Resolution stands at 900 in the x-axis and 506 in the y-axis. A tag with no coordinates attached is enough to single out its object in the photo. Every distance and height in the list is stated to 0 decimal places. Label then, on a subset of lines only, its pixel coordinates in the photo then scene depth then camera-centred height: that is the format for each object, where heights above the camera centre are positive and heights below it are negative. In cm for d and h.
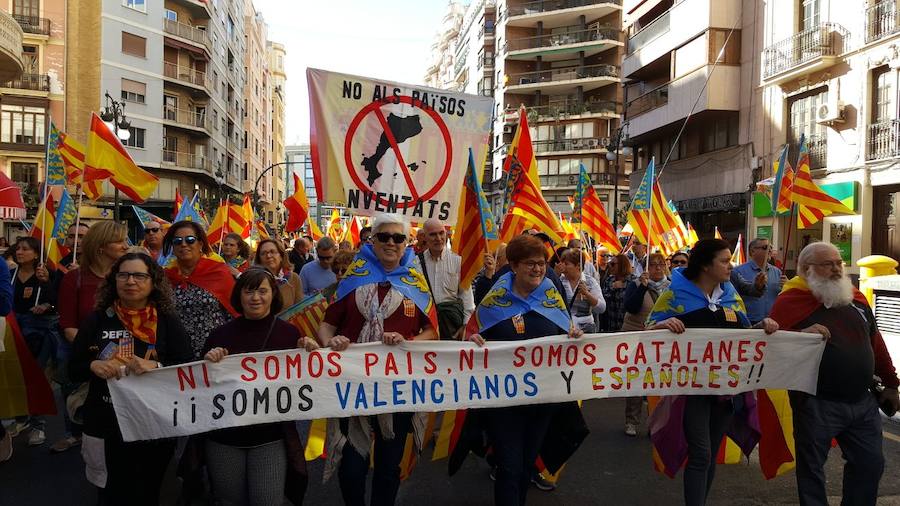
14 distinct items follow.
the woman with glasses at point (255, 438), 320 -101
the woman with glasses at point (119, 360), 325 -61
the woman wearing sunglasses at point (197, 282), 425 -31
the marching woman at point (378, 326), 368 -50
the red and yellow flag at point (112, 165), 770 +83
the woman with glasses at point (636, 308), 595 -58
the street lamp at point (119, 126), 1891 +335
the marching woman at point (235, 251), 707 -15
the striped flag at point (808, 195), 906 +72
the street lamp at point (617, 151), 2288 +336
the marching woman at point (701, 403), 385 -98
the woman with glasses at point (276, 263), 607 -24
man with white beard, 367 -79
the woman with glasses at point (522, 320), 386 -47
